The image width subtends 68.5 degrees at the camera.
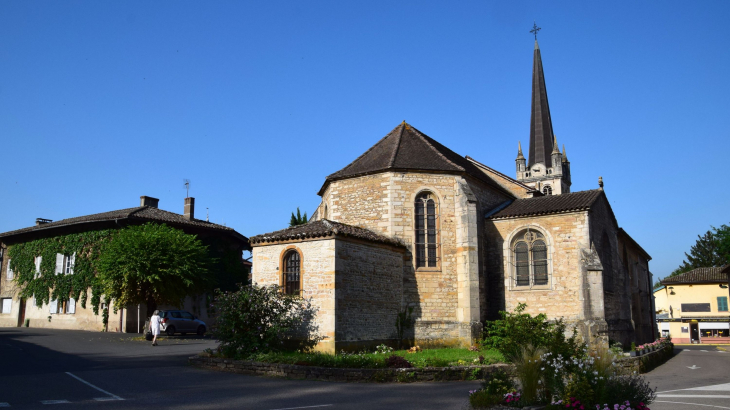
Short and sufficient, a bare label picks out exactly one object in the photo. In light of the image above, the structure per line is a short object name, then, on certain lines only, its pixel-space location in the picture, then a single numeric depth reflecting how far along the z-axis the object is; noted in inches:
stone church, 699.4
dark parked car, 1032.8
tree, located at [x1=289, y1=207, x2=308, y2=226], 1807.3
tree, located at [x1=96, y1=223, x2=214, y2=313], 971.9
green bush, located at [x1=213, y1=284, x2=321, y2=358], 611.5
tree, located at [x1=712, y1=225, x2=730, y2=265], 2190.0
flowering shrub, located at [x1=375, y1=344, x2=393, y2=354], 712.4
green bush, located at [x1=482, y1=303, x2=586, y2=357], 653.9
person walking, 831.7
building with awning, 1809.8
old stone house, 1165.7
